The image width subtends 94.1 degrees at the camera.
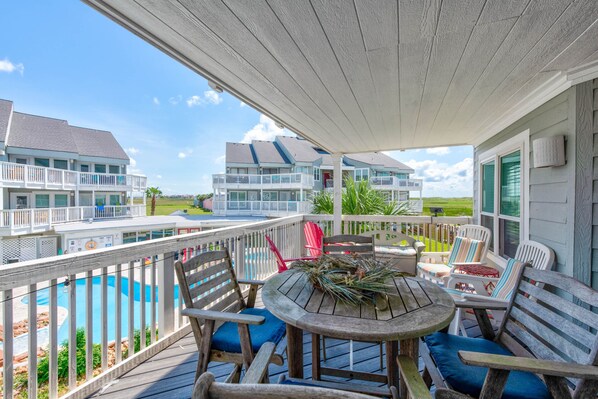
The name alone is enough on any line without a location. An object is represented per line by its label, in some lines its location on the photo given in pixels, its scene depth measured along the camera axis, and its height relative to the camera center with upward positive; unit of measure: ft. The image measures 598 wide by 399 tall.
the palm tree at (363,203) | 22.18 -0.43
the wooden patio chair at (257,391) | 1.97 -1.44
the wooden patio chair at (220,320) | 4.92 -2.50
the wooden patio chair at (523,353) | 3.67 -2.44
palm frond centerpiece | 5.13 -1.63
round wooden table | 4.10 -1.92
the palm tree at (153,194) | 93.97 +0.89
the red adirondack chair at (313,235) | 15.40 -2.11
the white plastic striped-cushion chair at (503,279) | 7.40 -2.56
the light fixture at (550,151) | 7.48 +1.31
